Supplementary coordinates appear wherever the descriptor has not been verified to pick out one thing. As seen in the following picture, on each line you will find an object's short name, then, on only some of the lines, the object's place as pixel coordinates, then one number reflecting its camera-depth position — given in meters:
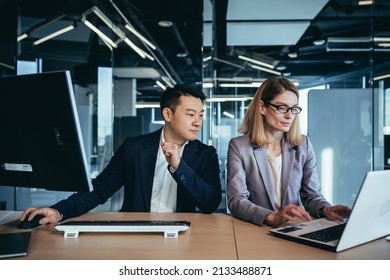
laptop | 1.13
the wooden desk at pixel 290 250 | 1.17
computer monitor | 1.27
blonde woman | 2.09
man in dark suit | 2.17
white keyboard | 1.40
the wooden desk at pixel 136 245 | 1.18
